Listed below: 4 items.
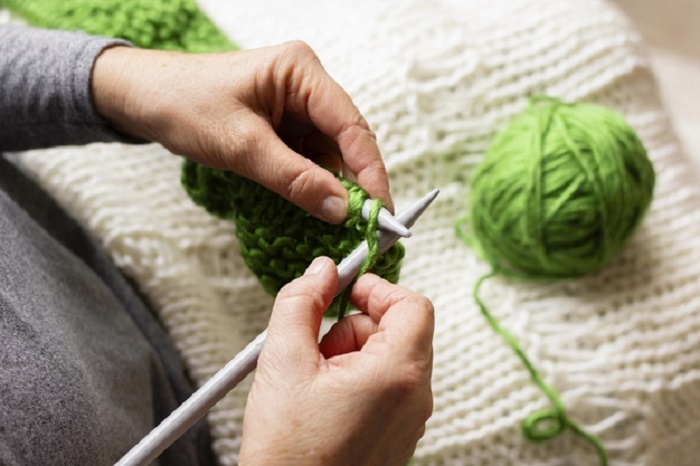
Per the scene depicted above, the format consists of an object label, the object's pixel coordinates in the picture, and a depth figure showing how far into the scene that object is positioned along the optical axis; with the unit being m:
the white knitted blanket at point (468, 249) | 0.77
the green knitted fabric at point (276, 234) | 0.60
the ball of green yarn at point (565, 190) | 0.76
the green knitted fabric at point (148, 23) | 0.77
